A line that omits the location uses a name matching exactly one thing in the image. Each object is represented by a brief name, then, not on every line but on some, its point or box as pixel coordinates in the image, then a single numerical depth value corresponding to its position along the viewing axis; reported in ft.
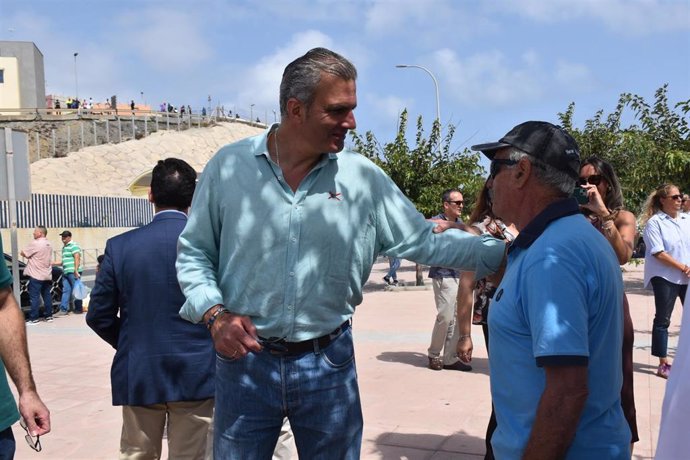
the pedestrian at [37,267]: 41.98
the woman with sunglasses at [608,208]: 12.65
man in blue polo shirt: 6.15
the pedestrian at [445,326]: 25.32
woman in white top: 22.57
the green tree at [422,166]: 55.36
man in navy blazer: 11.03
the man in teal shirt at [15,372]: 8.66
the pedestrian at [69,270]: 44.91
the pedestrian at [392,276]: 57.96
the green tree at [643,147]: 37.55
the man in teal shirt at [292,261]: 8.14
